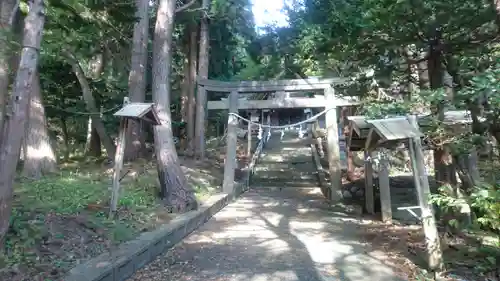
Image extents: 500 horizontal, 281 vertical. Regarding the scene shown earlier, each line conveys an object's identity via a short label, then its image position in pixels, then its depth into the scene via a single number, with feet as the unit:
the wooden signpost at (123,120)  21.30
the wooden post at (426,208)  16.88
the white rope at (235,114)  40.98
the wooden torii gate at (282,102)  39.19
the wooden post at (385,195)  30.30
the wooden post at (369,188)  33.27
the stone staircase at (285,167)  53.78
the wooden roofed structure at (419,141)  16.97
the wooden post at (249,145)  59.12
